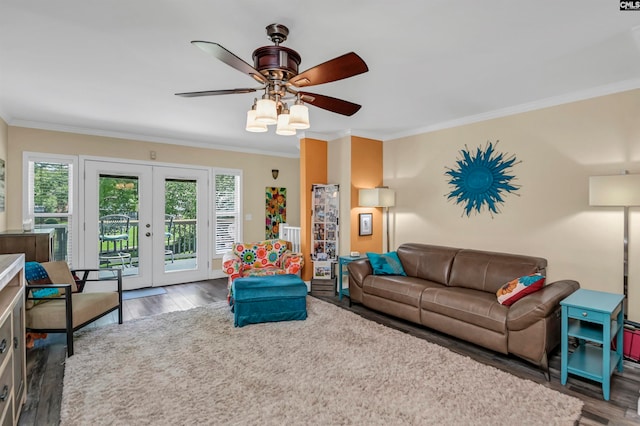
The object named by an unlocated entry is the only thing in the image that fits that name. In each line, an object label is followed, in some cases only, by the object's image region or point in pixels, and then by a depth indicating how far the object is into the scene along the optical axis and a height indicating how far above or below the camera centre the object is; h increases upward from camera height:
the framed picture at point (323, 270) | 4.97 -0.90
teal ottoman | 3.58 -1.00
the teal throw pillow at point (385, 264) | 4.19 -0.70
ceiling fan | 1.80 +0.81
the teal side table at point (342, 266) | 4.57 -0.77
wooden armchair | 2.88 -0.89
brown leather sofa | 2.67 -0.86
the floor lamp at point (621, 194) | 2.67 +0.15
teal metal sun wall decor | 3.89 +0.40
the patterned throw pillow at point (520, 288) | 2.89 -0.69
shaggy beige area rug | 2.10 -1.30
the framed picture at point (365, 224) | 5.04 -0.20
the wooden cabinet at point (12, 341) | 1.69 -0.76
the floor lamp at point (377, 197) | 4.71 +0.21
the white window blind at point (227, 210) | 6.03 +0.02
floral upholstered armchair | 4.19 -0.67
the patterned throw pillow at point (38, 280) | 3.11 -0.67
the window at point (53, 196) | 4.35 +0.20
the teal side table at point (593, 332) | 2.30 -0.92
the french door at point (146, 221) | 4.84 -0.17
